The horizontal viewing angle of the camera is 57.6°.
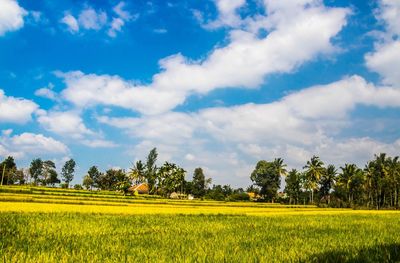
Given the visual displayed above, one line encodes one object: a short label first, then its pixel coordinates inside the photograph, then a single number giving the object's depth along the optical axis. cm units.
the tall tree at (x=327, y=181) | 10431
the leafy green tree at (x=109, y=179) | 15099
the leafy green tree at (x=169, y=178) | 10650
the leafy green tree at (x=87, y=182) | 15088
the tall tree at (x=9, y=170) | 13030
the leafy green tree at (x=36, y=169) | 18675
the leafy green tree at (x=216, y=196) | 10615
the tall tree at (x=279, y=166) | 11981
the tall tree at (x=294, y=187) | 10938
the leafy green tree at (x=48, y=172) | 17475
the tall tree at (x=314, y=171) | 10281
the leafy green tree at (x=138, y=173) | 12644
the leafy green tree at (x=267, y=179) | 11817
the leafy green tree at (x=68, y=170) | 19039
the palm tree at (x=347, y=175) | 9762
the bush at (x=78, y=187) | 13030
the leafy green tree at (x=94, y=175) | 16580
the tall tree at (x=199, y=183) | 13200
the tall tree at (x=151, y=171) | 11344
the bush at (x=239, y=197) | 10931
